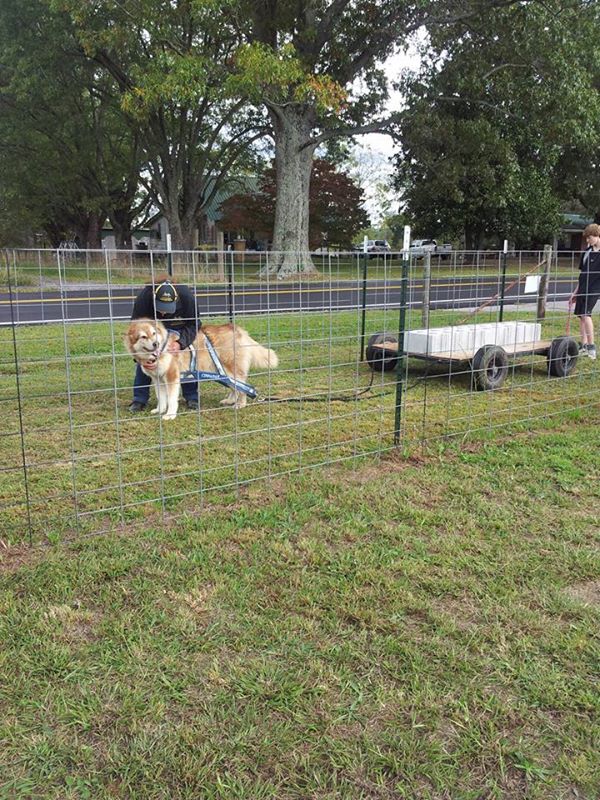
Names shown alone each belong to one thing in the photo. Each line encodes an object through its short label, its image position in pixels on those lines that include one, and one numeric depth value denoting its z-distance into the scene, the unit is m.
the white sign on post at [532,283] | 8.59
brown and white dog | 5.43
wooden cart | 6.89
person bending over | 5.69
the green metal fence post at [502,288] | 8.86
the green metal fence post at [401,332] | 4.59
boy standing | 7.95
